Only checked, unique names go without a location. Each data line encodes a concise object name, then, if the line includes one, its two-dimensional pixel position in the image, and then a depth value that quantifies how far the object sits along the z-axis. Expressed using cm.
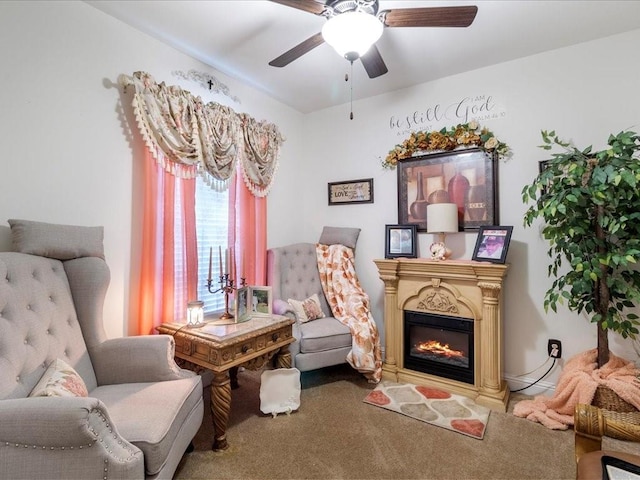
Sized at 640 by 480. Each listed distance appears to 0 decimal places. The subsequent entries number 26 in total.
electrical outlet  239
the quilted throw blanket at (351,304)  263
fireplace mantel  234
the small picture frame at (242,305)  222
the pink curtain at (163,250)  213
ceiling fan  142
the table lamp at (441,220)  258
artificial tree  181
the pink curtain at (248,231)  278
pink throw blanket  187
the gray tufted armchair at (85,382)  104
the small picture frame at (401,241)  288
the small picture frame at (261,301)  239
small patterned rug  208
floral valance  205
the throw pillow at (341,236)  324
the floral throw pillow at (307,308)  281
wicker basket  184
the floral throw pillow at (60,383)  124
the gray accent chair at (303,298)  251
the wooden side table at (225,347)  182
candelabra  229
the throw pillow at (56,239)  159
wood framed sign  326
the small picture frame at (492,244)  238
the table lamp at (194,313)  212
